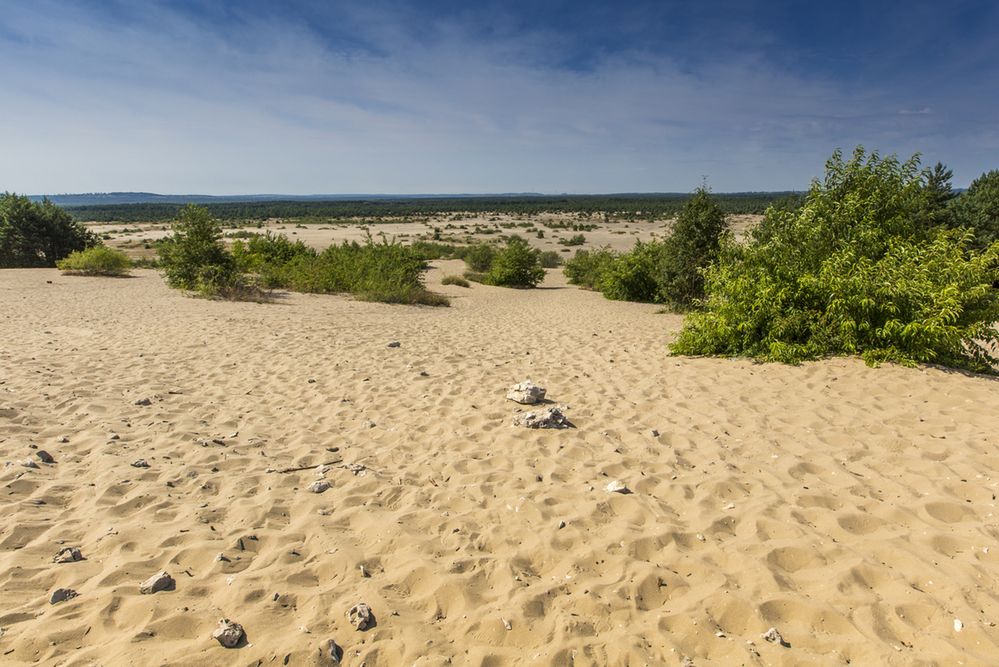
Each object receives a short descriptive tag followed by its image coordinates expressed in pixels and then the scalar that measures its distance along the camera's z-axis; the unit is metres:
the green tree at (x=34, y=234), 21.72
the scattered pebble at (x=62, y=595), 2.68
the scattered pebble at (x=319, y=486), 4.02
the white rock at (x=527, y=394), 6.01
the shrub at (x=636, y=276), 18.62
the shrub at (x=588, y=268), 22.28
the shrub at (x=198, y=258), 15.70
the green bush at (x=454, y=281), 23.41
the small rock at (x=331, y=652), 2.44
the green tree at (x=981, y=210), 18.94
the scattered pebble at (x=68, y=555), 3.01
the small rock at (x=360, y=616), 2.64
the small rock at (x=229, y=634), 2.47
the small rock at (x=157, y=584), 2.81
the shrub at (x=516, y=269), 23.36
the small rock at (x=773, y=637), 2.57
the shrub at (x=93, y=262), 19.89
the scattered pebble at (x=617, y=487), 3.98
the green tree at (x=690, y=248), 14.68
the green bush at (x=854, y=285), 6.84
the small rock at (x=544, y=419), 5.24
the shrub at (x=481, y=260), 27.23
